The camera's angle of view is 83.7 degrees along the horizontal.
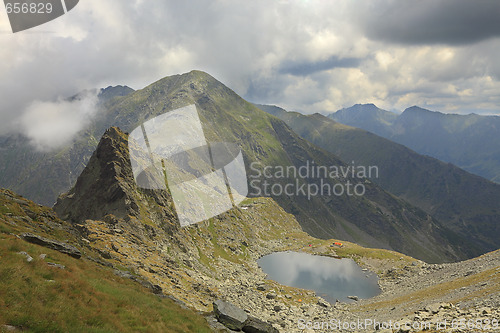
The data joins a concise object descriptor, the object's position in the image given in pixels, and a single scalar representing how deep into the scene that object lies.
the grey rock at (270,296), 84.03
